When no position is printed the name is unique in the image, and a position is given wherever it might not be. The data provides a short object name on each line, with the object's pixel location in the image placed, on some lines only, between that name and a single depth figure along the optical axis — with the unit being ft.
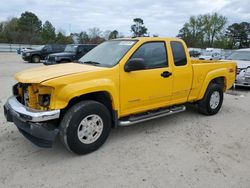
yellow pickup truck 8.96
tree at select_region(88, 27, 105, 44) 128.58
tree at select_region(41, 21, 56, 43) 136.18
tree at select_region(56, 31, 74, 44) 135.21
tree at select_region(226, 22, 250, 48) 183.46
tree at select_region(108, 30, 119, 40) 128.39
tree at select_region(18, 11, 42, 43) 130.12
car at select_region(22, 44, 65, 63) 54.42
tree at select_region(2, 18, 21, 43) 130.43
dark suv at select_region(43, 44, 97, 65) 38.10
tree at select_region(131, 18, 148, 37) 147.38
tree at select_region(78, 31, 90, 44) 128.24
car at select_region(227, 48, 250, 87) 23.07
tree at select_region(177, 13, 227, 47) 190.88
